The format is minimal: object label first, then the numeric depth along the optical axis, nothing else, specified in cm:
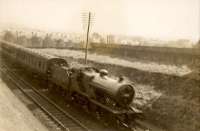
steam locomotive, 1376
